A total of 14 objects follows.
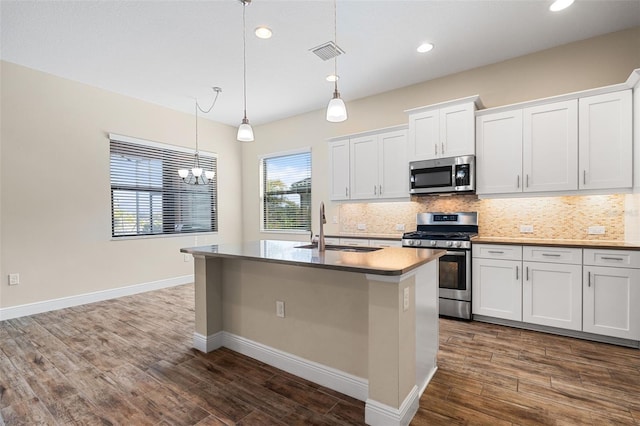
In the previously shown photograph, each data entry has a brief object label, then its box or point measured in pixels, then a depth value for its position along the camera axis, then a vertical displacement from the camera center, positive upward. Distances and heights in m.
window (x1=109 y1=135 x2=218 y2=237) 4.67 +0.28
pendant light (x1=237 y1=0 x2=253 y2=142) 2.68 +0.73
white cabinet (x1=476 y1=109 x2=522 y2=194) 3.39 +0.63
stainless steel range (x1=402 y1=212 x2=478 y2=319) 3.43 -0.63
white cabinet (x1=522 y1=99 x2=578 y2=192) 3.11 +0.64
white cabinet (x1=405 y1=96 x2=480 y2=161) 3.59 +0.97
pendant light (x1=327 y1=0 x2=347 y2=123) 2.19 +0.71
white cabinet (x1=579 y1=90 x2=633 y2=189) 2.88 +0.64
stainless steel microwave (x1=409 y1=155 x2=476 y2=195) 3.59 +0.40
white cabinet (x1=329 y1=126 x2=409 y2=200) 4.19 +0.62
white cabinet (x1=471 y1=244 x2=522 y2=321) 3.19 -0.81
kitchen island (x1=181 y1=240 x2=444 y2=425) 1.73 -0.78
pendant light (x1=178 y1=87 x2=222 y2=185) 4.42 +0.57
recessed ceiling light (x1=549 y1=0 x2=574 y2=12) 2.59 +1.76
